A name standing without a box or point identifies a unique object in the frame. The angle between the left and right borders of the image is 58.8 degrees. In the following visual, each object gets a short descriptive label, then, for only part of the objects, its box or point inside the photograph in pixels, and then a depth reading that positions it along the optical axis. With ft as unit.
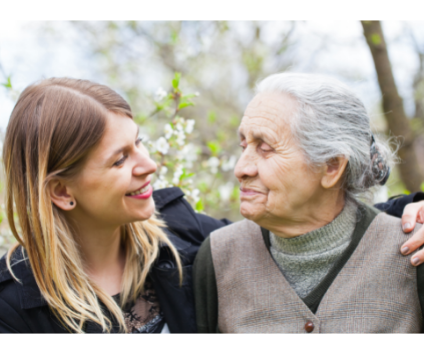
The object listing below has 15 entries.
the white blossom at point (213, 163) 10.54
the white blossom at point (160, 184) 8.86
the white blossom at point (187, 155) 9.15
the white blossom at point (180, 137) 8.86
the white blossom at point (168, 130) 8.79
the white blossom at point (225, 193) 12.23
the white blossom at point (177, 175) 8.77
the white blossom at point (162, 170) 9.05
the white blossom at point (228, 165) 10.91
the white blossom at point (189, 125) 8.84
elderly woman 5.35
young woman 5.64
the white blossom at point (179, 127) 8.79
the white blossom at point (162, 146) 8.66
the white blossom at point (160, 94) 8.69
